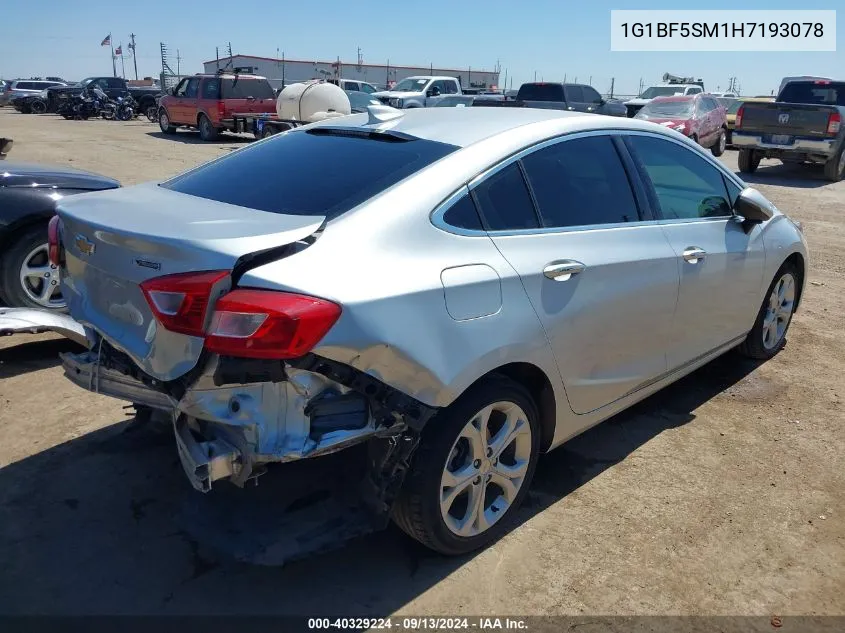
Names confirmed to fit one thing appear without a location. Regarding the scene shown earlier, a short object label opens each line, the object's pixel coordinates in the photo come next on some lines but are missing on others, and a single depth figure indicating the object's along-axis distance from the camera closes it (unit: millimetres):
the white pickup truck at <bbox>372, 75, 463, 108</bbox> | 24281
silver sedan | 2270
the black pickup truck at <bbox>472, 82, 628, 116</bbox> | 20453
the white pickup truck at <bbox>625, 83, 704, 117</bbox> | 24406
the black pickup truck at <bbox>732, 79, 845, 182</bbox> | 14836
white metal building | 52344
